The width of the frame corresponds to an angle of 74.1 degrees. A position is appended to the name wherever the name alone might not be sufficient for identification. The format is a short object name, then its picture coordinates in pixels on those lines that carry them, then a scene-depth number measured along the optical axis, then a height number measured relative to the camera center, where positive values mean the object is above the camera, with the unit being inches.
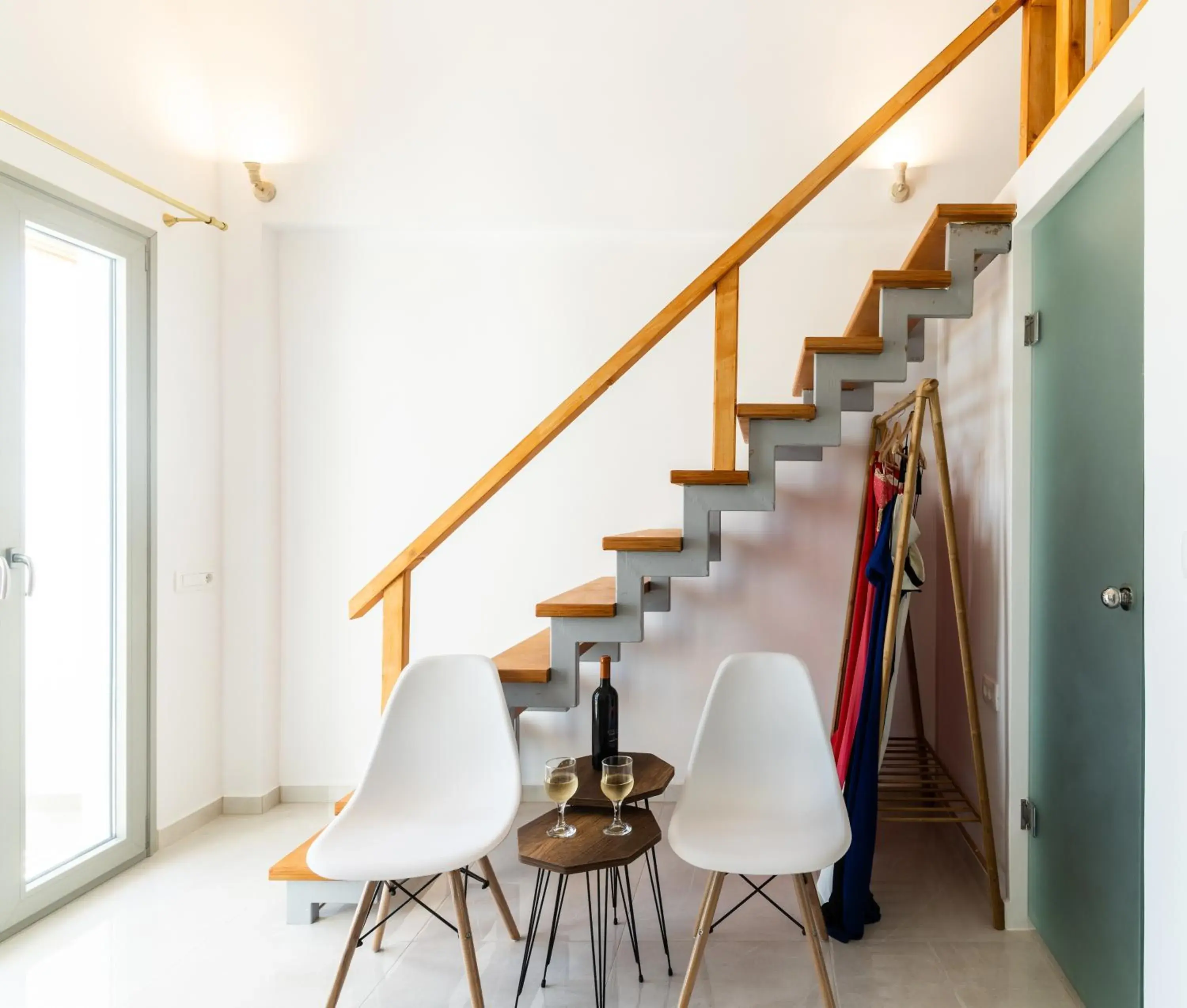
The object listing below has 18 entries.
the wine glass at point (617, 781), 81.4 -28.8
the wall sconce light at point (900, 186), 131.6 +53.6
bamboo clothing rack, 98.0 -35.8
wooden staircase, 100.0 +3.9
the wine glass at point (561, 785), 81.3 -29.1
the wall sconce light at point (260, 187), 135.9 +55.3
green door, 71.2 -7.7
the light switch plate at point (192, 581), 129.3 -13.1
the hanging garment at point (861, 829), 94.4 -40.0
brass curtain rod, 94.6 +45.7
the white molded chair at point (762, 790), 76.2 -32.4
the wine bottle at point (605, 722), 97.7 -27.4
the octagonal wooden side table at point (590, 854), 75.4 -34.6
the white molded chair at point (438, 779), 79.6 -31.7
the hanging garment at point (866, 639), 105.3 -18.2
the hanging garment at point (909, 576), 102.7 -9.4
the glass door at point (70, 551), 99.3 -6.8
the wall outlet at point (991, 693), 102.3 -25.3
